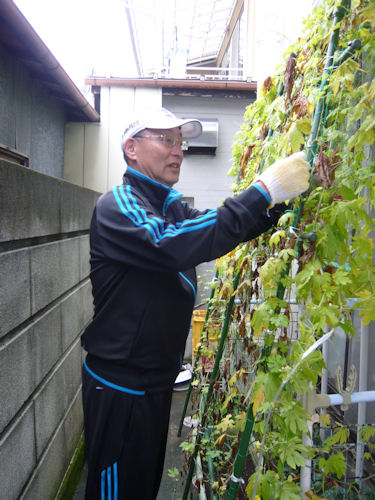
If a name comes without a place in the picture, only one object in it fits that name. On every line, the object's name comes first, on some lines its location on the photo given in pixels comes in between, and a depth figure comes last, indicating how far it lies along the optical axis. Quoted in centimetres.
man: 175
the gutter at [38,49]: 338
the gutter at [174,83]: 684
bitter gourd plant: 146
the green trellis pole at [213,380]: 250
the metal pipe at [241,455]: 170
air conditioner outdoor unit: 698
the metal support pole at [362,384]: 229
